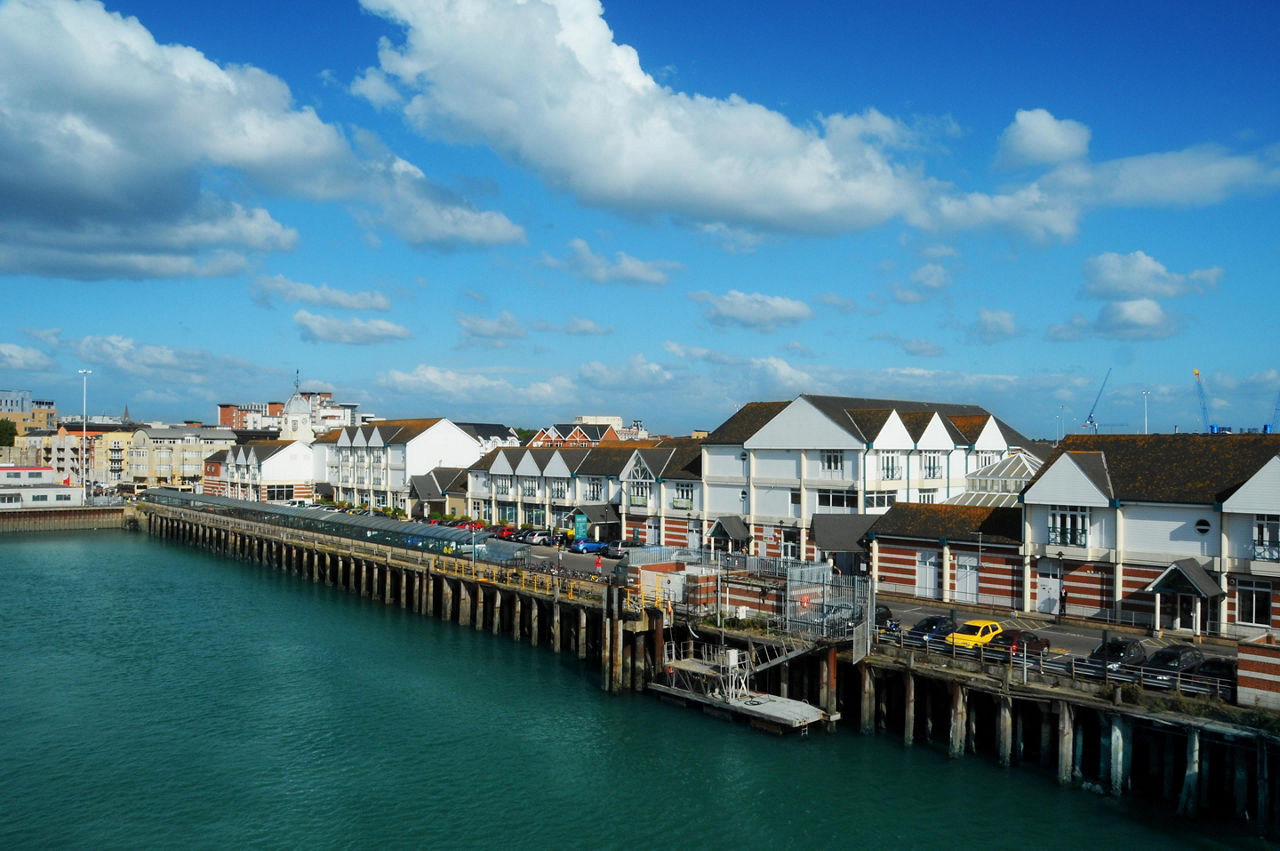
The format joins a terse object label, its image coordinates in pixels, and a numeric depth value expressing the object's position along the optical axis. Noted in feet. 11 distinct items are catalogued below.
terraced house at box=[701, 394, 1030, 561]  179.83
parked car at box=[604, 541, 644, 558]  183.61
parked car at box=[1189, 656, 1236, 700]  89.20
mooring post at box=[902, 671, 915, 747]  105.70
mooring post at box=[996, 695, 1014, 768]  98.07
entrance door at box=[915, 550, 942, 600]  148.36
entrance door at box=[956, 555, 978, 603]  143.84
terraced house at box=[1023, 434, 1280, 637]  117.91
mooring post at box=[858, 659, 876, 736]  109.70
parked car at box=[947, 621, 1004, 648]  110.63
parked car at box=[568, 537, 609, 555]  211.41
